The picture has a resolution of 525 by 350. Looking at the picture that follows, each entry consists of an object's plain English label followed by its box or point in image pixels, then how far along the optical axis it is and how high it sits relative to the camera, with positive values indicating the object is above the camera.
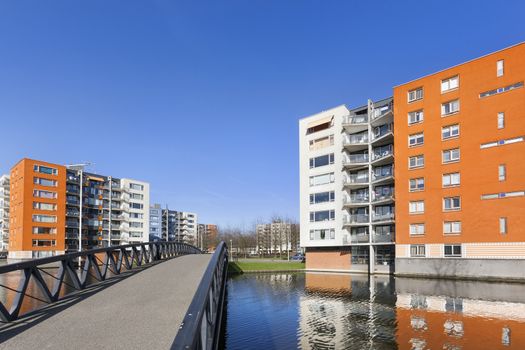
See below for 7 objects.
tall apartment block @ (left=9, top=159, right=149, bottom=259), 75.31 +1.14
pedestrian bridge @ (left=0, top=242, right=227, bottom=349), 5.91 -1.88
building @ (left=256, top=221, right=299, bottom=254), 99.64 -5.94
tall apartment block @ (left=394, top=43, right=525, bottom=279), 35.44 +4.04
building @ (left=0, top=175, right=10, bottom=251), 103.00 +1.57
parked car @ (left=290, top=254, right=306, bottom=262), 75.85 -8.45
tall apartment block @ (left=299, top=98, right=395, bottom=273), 46.75 +2.92
